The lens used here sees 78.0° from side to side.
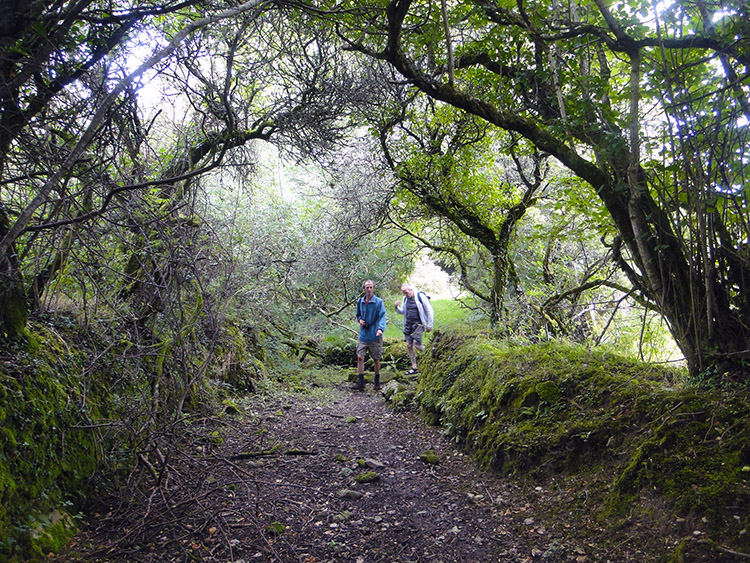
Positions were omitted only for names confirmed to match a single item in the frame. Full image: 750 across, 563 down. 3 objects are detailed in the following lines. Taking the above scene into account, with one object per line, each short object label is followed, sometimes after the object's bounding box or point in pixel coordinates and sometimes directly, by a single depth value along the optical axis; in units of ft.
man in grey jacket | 34.58
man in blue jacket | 33.76
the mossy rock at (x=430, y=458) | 18.29
